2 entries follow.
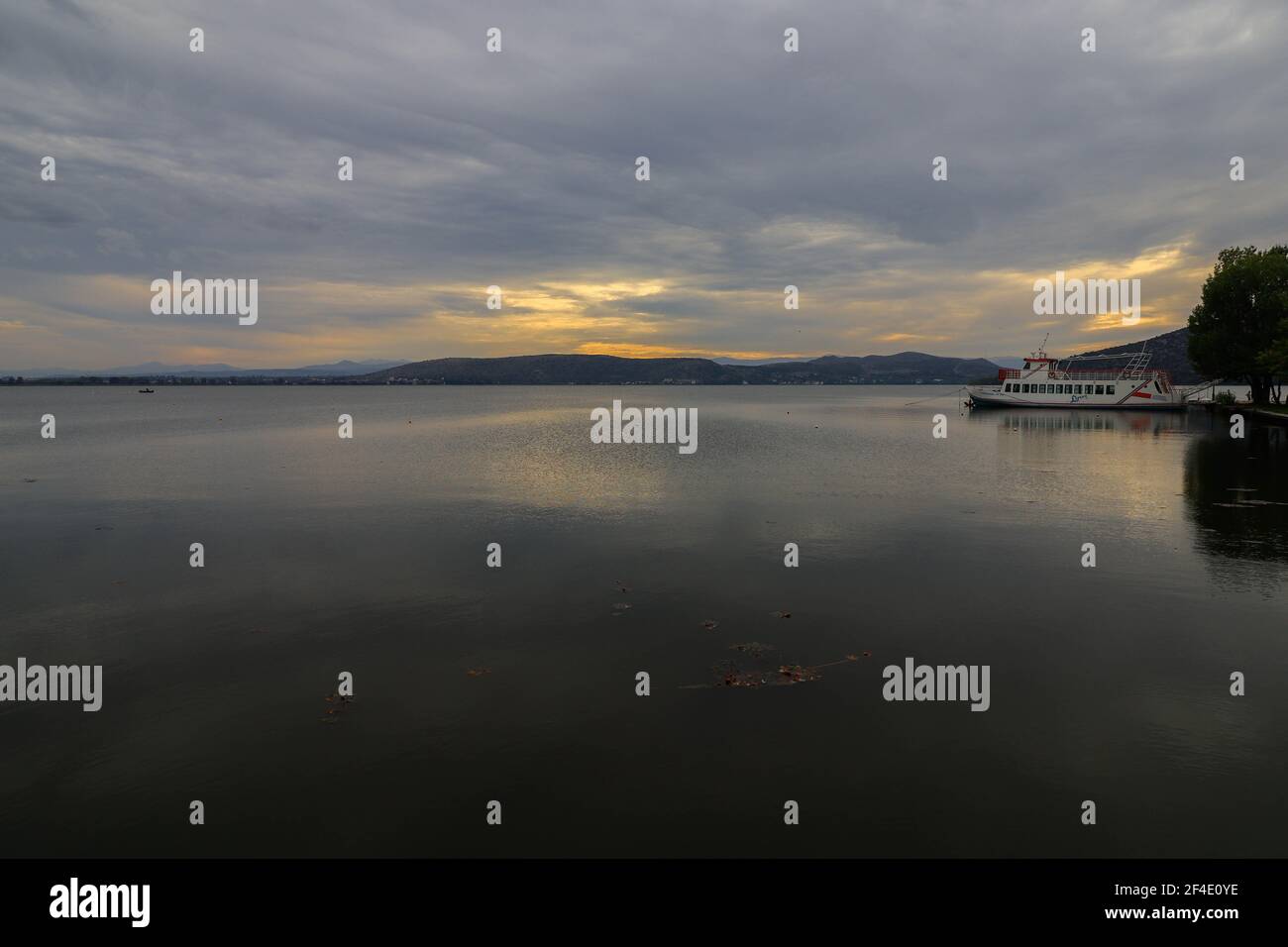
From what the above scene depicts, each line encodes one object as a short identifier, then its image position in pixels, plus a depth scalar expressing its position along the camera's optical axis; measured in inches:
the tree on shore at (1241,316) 3745.1
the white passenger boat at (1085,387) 4702.3
